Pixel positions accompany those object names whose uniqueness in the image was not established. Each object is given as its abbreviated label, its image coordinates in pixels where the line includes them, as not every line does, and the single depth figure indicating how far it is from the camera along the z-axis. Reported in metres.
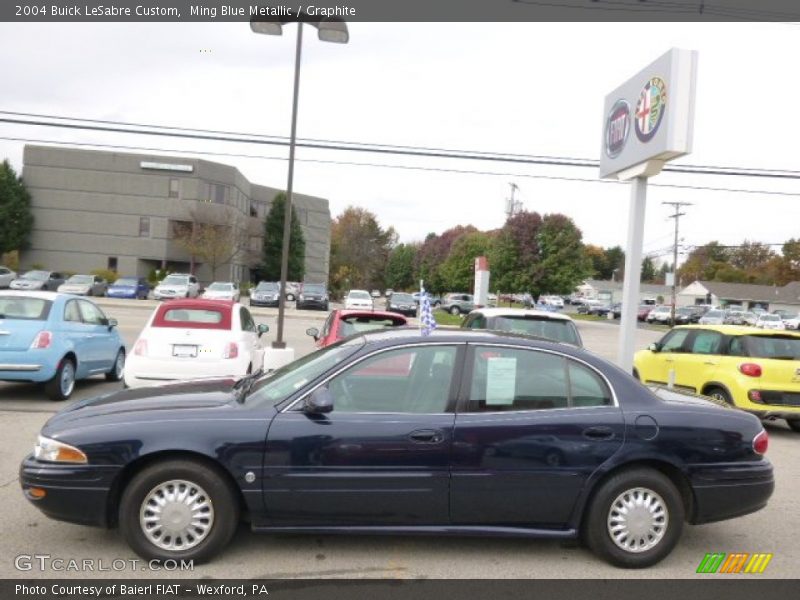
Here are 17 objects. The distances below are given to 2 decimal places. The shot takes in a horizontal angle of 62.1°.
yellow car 9.02
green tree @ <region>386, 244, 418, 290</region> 112.81
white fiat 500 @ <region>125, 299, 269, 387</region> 8.76
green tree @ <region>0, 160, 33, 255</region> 53.81
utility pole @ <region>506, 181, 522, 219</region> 58.12
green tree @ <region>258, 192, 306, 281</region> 68.44
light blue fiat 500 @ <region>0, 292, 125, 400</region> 8.80
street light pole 13.84
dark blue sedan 4.05
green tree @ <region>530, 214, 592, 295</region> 42.59
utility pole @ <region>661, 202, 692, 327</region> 63.41
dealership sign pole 11.87
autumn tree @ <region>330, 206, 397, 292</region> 77.50
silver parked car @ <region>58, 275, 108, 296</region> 39.00
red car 9.16
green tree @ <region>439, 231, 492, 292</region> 74.88
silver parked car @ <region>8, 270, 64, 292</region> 38.84
